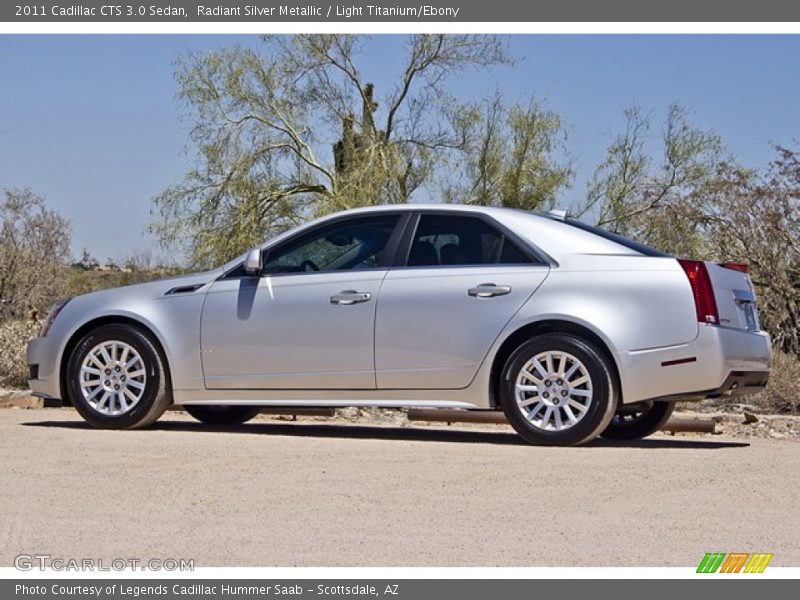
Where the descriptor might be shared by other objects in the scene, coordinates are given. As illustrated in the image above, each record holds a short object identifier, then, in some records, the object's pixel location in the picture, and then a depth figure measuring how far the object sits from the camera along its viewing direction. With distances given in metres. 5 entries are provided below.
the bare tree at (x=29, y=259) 26.62
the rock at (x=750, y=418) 12.85
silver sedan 9.39
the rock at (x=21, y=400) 14.31
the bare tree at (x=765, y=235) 19.62
